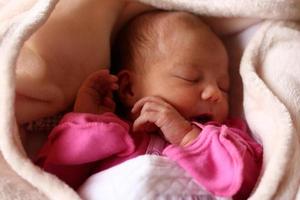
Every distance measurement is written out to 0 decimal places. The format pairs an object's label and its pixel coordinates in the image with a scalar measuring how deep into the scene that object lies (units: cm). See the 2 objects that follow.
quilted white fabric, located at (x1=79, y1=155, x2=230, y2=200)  46
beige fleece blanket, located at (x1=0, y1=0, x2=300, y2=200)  47
